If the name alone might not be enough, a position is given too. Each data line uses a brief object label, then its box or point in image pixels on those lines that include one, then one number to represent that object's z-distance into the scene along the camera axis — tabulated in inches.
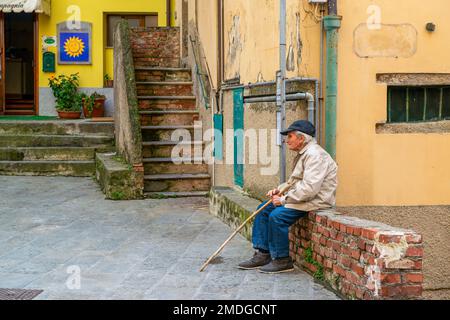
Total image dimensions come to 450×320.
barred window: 274.5
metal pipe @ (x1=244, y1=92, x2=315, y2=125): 268.8
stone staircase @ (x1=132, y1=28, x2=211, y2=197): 444.5
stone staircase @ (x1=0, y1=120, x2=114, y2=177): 531.5
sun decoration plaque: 732.0
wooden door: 738.8
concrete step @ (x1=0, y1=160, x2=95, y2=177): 529.0
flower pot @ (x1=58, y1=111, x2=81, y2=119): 679.1
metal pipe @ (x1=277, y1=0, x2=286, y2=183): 279.3
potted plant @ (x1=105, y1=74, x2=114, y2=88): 739.4
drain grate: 219.6
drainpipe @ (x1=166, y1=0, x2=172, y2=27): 673.6
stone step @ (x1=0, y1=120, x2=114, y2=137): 571.5
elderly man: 236.7
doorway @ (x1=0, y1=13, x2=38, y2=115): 742.5
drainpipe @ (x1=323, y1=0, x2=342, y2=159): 264.4
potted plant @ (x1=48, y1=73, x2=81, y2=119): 682.2
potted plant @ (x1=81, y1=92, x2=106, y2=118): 697.0
